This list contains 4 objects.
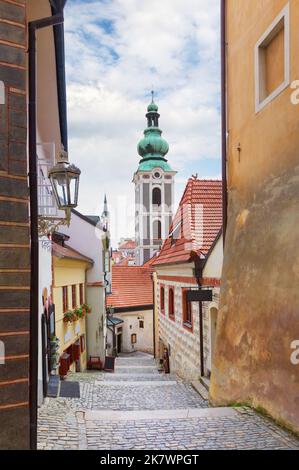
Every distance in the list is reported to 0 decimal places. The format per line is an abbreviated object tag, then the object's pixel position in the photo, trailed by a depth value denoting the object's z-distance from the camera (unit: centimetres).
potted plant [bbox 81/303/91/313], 1678
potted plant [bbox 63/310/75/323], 1349
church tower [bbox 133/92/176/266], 5350
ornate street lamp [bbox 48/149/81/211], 571
